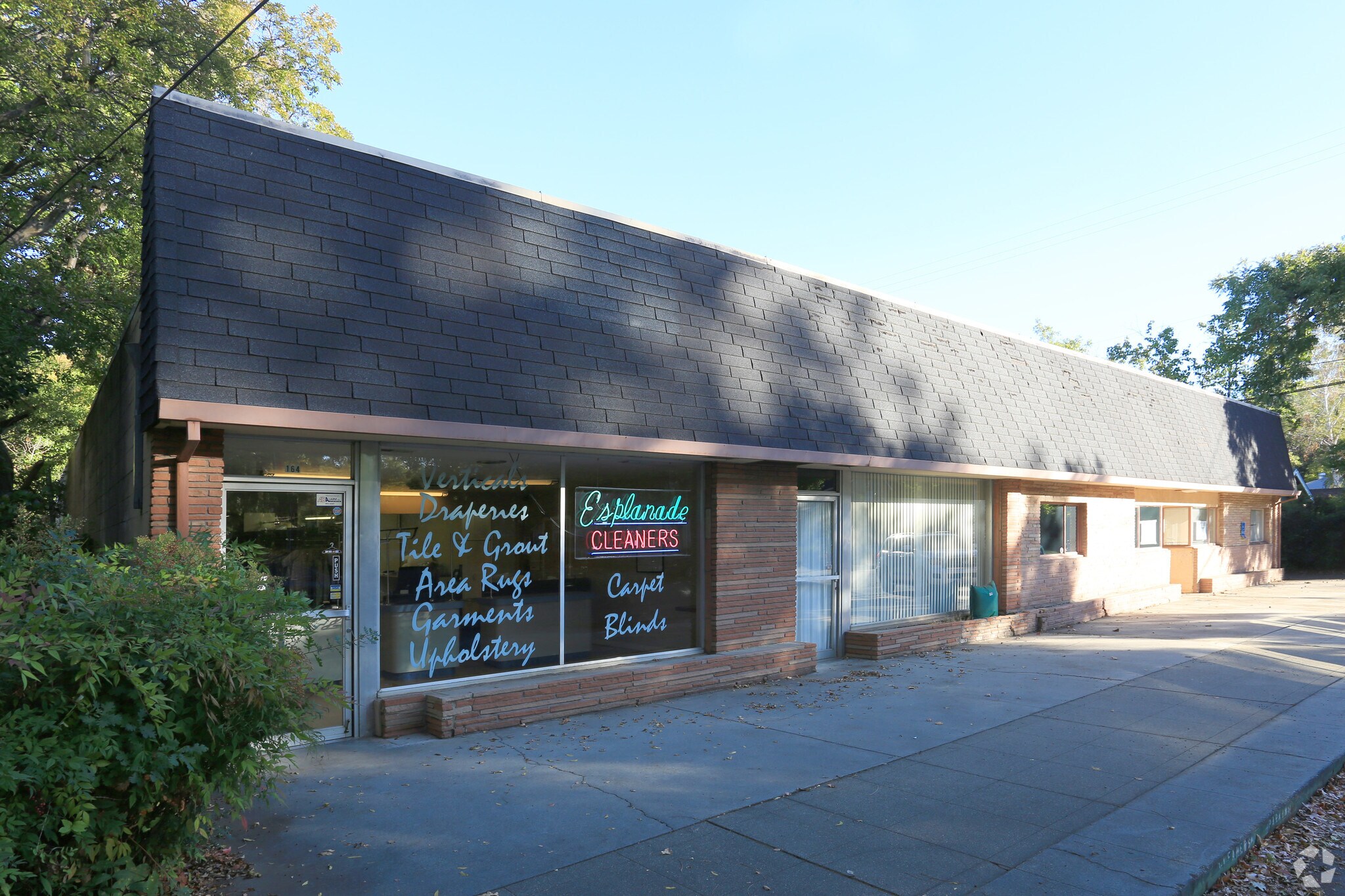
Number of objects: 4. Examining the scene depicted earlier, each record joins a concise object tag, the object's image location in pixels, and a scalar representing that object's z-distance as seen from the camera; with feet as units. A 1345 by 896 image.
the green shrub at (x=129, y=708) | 11.47
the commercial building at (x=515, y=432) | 23.06
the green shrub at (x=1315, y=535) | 96.68
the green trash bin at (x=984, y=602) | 48.55
